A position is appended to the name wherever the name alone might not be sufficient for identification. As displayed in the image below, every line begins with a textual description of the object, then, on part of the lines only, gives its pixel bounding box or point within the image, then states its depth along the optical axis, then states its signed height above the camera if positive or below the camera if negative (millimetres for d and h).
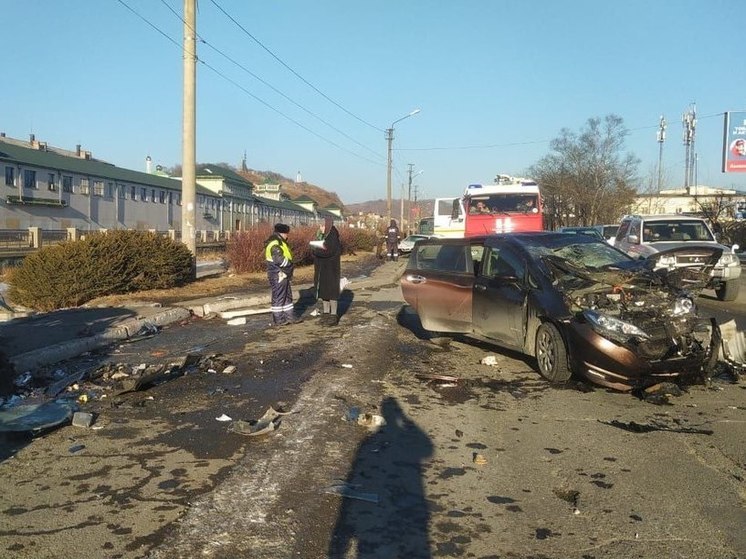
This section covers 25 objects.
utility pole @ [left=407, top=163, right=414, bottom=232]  79938 +6384
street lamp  52406 +6779
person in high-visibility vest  10898 -474
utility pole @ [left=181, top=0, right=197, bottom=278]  16703 +3097
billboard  36219 +6002
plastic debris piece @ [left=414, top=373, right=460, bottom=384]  7368 -1510
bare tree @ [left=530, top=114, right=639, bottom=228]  60094 +6069
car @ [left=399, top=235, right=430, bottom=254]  39219 +28
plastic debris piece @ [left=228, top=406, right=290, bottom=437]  5338 -1527
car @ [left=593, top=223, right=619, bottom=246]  26625 +757
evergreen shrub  13117 -621
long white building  45719 +4080
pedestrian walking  32312 +264
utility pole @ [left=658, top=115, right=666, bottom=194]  67625 +12039
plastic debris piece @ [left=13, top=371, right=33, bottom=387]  6866 -1499
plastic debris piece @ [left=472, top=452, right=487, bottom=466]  4809 -1587
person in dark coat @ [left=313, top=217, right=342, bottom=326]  11297 -463
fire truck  21359 +1260
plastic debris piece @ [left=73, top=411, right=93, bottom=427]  5551 -1526
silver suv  13969 +272
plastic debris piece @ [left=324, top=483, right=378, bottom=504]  4129 -1593
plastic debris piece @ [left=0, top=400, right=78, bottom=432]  5352 -1512
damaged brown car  6363 -657
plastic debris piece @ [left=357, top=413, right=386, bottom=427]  5648 -1524
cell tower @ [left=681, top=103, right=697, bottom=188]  66875 +11468
